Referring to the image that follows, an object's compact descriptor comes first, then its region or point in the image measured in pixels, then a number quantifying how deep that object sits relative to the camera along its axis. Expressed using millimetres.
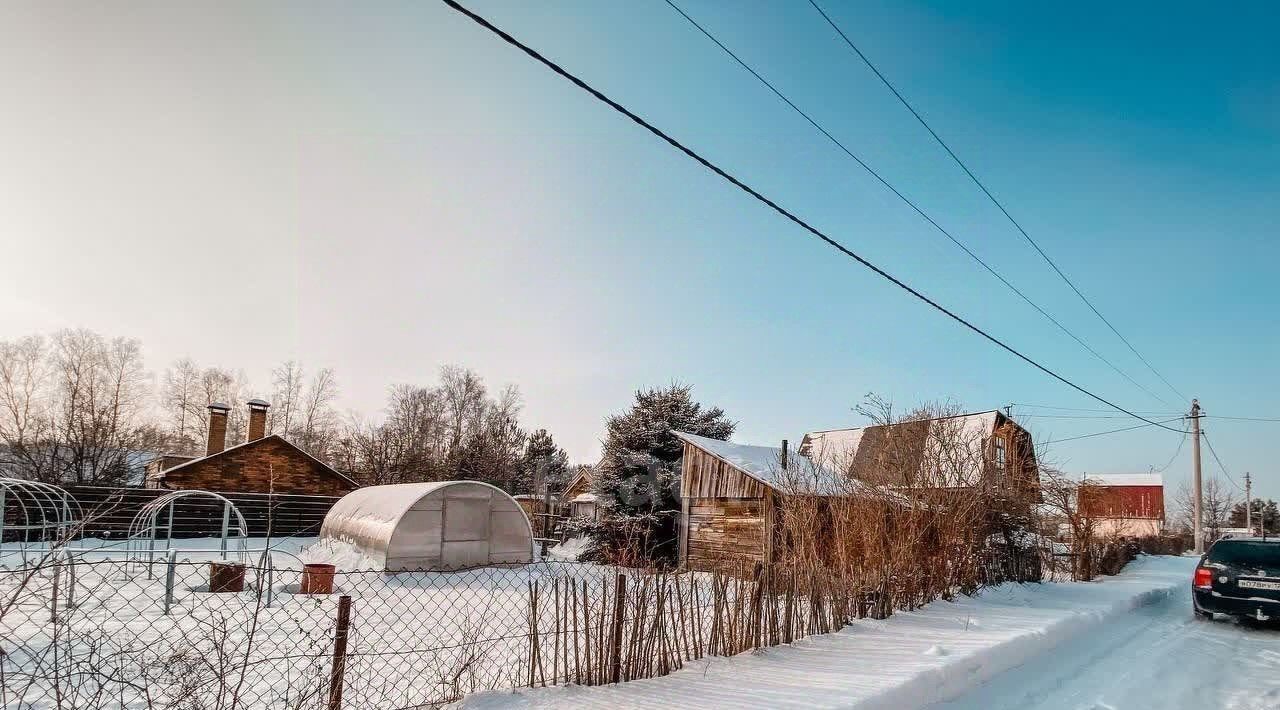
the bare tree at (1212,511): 49125
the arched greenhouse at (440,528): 17172
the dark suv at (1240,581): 9609
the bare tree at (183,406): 48250
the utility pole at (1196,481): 27938
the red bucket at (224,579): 12133
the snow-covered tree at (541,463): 46781
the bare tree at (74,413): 32406
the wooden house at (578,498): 41562
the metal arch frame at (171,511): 13681
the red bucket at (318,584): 12180
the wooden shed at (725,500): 19359
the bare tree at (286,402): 51781
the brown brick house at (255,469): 26203
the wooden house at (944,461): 11883
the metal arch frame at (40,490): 12820
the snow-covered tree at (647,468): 23266
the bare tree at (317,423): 51312
